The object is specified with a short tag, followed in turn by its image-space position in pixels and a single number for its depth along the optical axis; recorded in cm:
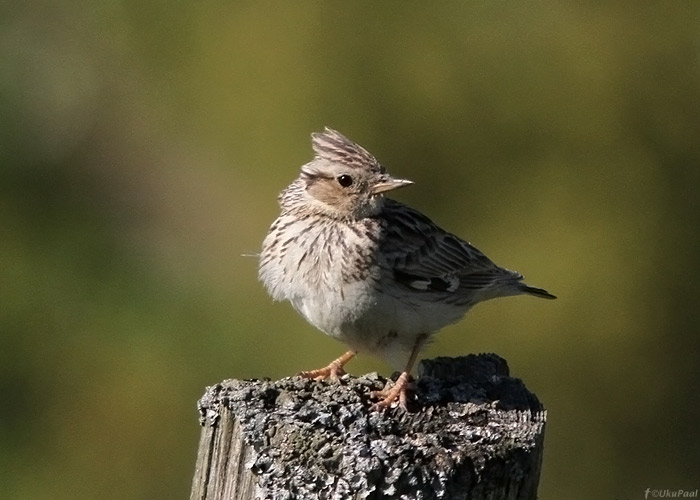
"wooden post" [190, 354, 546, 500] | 670
